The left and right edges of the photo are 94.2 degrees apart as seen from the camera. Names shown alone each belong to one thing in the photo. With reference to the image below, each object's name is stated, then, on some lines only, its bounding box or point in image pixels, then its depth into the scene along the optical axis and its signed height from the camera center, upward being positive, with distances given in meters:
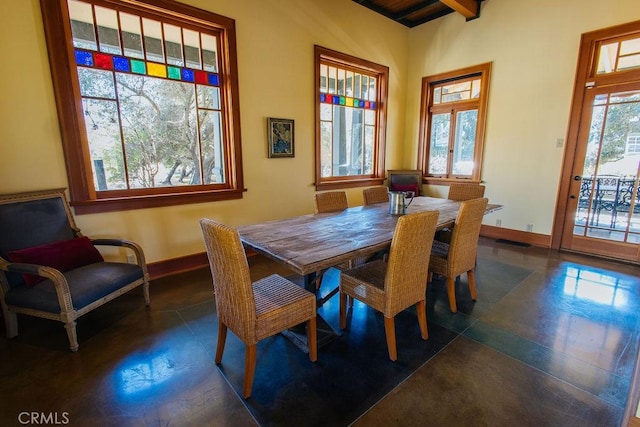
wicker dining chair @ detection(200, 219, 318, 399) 1.50 -0.80
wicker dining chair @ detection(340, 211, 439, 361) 1.76 -0.78
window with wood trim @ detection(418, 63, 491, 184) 4.64 +0.61
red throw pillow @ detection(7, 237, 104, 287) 2.10 -0.69
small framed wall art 3.71 +0.30
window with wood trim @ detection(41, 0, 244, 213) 2.52 +0.58
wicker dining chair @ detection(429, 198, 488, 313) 2.32 -0.71
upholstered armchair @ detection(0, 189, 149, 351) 1.96 -0.76
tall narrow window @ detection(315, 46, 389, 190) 4.35 +0.66
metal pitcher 2.78 -0.40
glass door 3.44 +0.05
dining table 1.67 -0.51
